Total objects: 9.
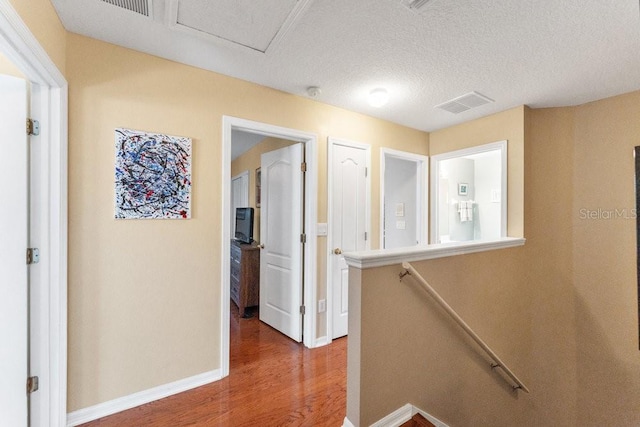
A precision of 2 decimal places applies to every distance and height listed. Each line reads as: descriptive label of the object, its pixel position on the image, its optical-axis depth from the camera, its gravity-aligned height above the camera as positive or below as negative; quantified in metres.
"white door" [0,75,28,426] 1.39 -0.20
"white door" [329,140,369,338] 2.88 +0.01
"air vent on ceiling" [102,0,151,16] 1.46 +1.08
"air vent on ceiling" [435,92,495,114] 2.60 +1.07
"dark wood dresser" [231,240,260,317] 3.59 -0.82
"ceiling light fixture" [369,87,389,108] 2.47 +1.02
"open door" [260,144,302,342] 2.83 -0.30
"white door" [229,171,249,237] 4.68 +0.36
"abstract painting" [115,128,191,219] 1.85 +0.25
